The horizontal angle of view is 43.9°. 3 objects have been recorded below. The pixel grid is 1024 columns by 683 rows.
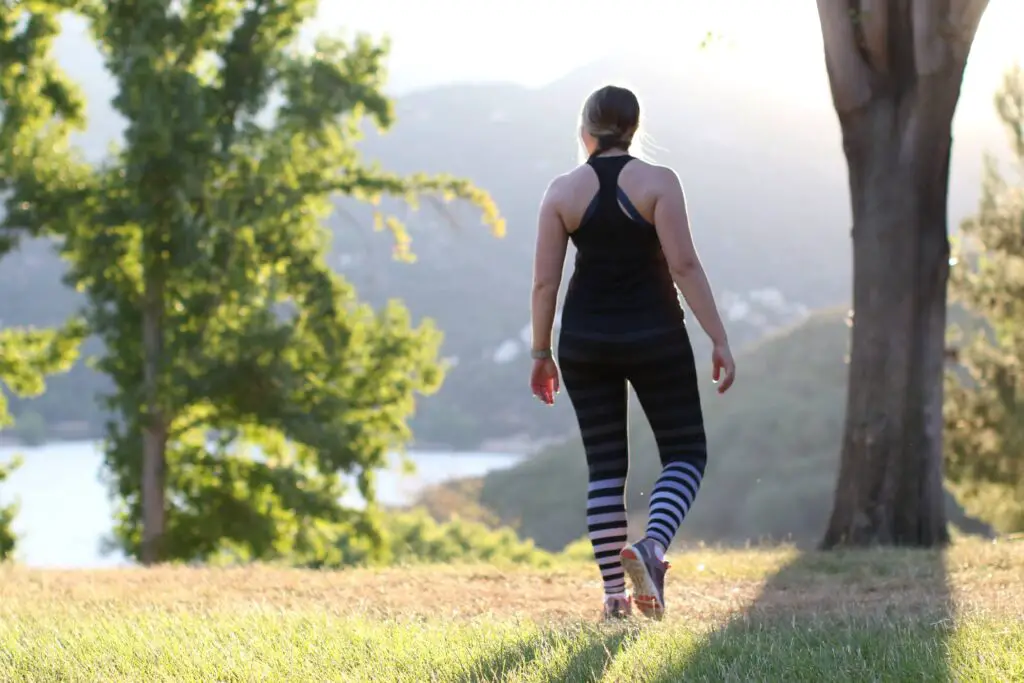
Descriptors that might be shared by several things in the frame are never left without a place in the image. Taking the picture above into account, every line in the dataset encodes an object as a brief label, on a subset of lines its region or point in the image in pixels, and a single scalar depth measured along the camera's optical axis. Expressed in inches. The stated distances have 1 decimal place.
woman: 187.0
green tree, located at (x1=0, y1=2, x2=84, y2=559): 674.8
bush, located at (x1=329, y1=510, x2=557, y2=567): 1080.8
